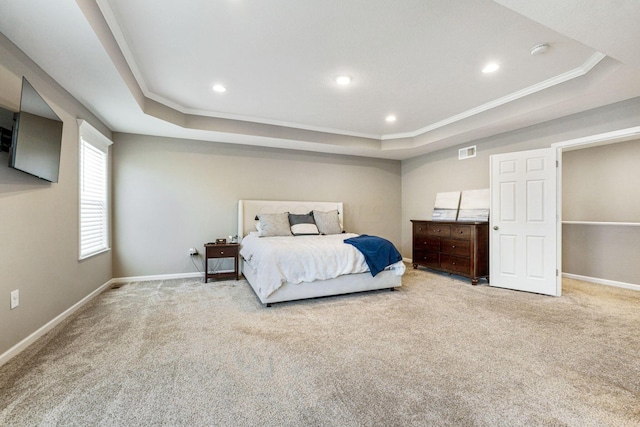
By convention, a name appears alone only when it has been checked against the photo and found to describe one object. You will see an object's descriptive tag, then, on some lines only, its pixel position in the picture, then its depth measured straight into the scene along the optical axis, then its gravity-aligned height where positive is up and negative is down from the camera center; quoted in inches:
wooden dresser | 170.6 -20.5
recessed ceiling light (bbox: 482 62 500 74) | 115.2 +61.6
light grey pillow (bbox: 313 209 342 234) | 198.8 -5.2
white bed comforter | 127.0 -22.4
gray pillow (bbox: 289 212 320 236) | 189.1 -7.1
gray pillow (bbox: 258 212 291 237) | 182.2 -7.0
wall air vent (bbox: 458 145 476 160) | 197.0 +45.1
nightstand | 174.2 -24.6
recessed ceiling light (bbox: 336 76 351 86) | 126.3 +61.6
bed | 129.4 -32.2
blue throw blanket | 144.0 -19.5
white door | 145.9 -3.0
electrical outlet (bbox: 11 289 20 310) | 85.1 -26.3
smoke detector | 100.4 +60.9
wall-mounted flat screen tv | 79.1 +23.4
